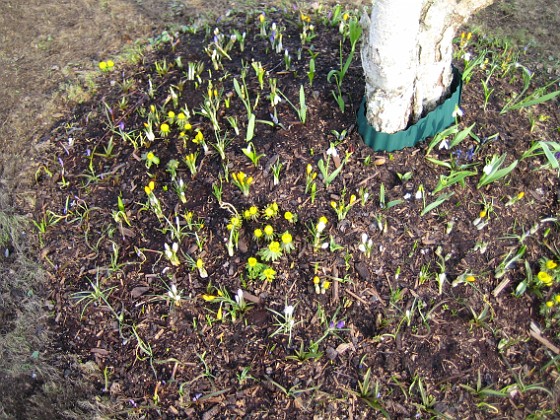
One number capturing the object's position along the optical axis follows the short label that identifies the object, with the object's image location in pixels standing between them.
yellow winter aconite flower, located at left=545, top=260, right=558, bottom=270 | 2.51
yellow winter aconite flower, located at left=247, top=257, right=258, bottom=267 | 2.55
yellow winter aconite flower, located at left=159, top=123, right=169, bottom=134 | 3.10
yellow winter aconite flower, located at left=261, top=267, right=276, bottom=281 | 2.55
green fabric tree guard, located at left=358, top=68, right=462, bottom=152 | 2.84
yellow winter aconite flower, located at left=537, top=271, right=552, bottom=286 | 2.49
